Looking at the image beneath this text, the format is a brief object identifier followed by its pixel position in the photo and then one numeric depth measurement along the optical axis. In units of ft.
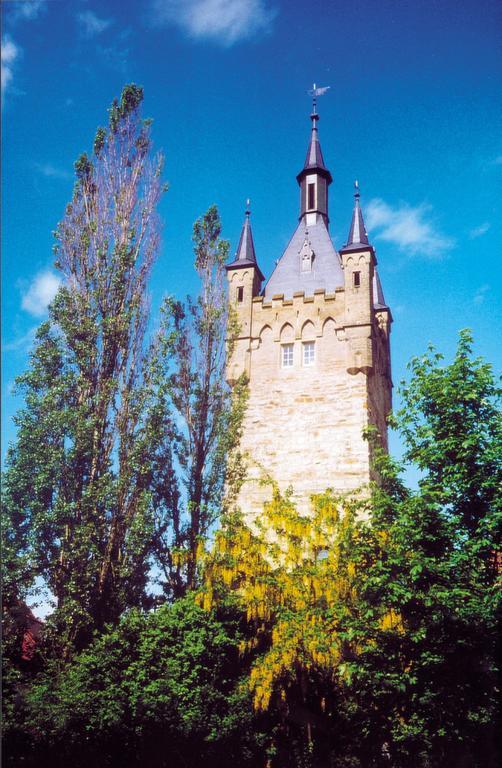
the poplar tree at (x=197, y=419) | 50.72
